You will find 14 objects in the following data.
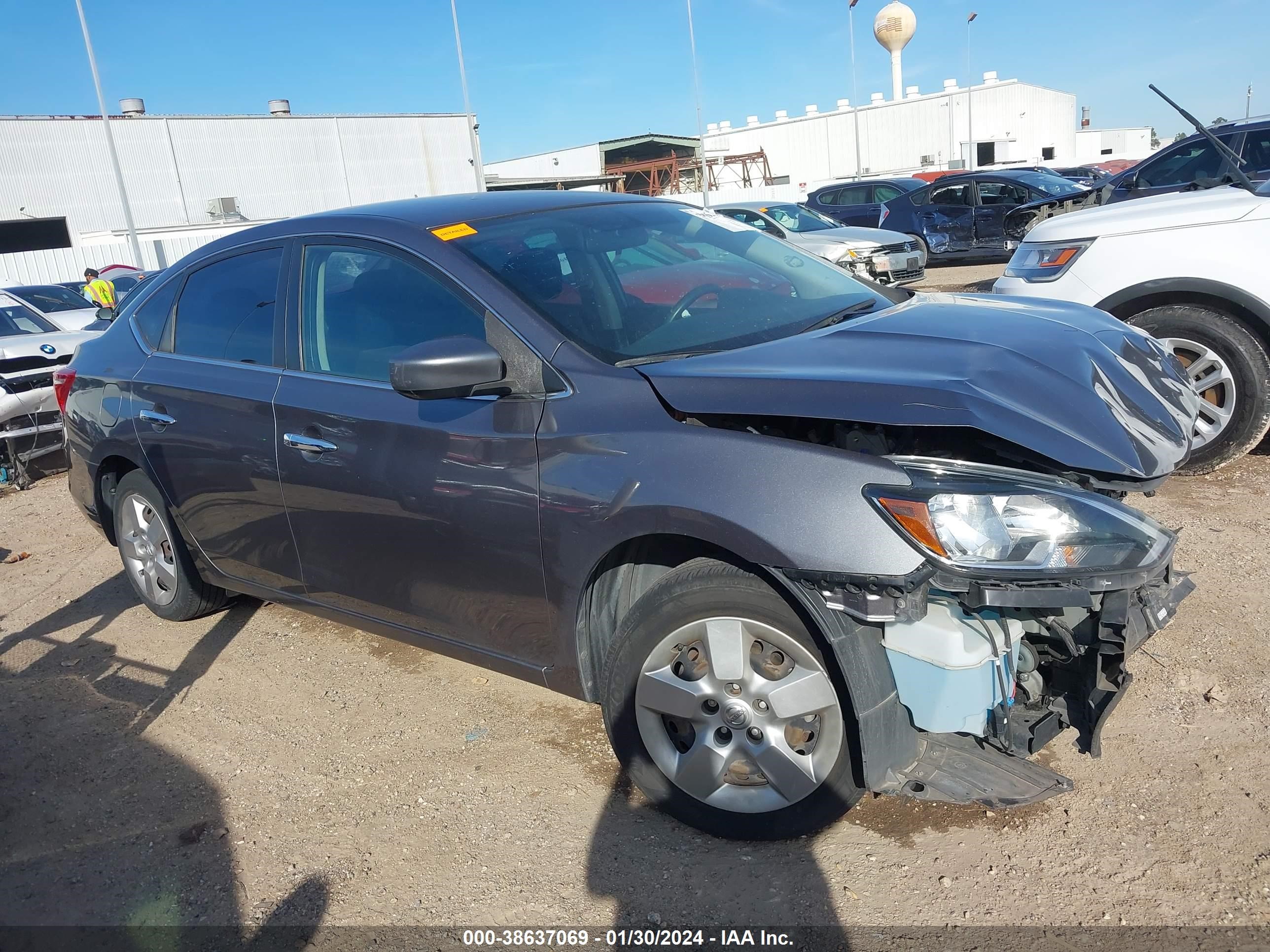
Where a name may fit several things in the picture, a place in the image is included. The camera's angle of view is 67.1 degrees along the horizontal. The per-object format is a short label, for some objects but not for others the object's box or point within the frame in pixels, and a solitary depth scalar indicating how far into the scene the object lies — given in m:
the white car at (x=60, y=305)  12.92
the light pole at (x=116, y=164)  23.19
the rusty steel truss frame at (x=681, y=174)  44.94
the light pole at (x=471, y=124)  25.56
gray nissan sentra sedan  2.26
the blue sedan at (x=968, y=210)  15.83
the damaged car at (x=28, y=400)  7.97
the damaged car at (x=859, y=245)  13.03
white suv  4.65
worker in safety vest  14.15
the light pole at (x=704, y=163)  27.54
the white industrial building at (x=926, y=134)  50.28
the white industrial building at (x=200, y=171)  35.03
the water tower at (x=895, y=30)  59.31
